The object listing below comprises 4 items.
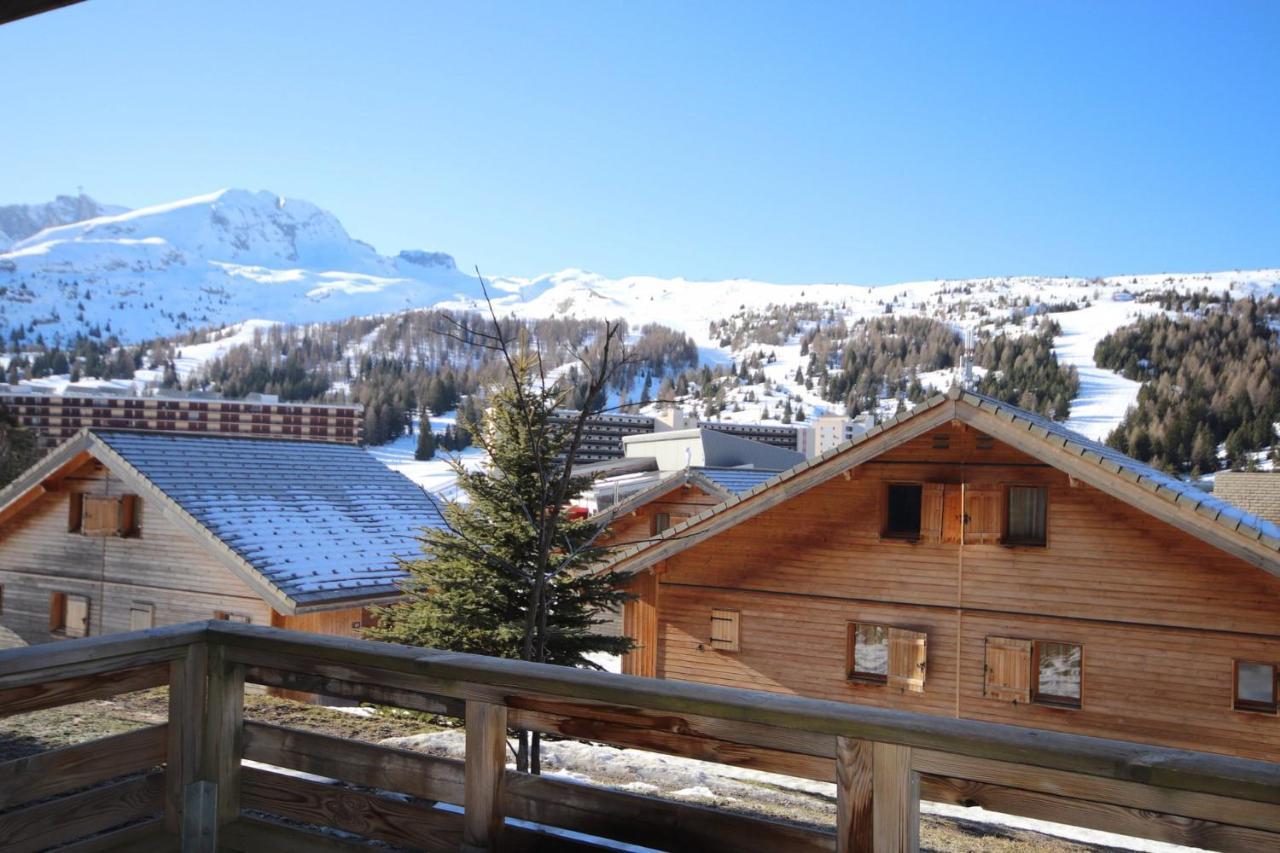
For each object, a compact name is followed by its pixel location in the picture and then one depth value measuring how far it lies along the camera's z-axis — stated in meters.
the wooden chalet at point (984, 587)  13.66
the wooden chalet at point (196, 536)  18.45
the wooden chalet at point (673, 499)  26.56
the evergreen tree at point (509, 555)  11.64
